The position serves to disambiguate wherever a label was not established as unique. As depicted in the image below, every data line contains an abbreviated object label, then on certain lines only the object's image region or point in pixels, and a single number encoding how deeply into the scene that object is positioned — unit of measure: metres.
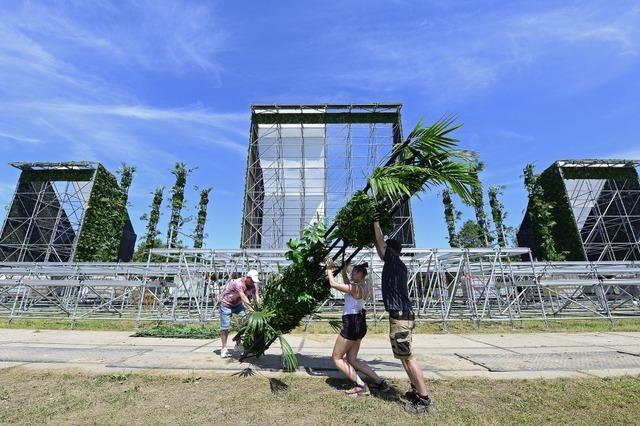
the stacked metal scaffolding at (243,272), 12.59
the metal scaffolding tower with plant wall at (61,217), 28.06
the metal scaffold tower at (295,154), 28.98
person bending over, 6.59
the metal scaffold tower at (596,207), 28.70
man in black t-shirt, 3.78
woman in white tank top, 4.39
